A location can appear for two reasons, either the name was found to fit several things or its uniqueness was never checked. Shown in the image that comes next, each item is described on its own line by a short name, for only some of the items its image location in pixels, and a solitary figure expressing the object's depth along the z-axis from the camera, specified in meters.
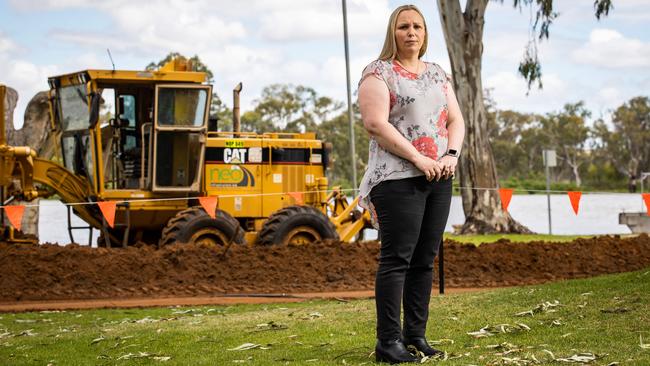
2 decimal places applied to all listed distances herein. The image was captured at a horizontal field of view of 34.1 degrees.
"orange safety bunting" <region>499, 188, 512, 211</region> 16.65
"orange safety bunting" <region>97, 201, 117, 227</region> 15.20
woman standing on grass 6.18
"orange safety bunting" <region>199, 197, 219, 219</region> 15.87
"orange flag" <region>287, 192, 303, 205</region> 18.54
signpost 37.34
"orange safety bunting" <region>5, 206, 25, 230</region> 14.89
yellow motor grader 16.88
